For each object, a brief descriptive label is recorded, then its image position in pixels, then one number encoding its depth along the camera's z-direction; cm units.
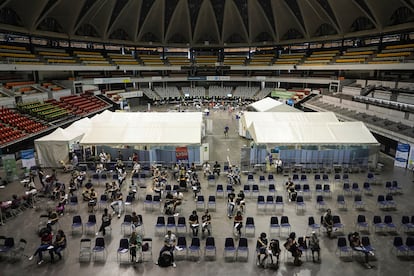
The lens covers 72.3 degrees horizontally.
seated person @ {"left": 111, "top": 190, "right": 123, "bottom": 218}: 1455
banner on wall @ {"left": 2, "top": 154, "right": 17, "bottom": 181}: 1857
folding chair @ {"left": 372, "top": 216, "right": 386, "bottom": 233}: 1255
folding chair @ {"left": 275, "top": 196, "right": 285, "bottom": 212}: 1482
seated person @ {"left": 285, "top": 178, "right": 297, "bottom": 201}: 1590
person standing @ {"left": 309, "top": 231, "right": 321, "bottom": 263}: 1073
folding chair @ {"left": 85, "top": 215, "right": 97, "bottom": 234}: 1248
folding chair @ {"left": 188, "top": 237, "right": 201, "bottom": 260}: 1080
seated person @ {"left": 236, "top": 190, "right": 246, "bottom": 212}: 1433
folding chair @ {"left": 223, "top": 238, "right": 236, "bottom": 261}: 1084
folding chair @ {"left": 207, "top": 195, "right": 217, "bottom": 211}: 1476
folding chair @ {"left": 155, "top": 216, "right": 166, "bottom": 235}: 1241
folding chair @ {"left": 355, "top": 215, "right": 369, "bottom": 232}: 1255
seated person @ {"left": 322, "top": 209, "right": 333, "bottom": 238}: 1241
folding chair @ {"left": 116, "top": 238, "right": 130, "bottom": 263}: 1062
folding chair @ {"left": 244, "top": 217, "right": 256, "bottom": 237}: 1242
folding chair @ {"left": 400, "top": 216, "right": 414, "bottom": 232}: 1247
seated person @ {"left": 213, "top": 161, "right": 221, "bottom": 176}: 1967
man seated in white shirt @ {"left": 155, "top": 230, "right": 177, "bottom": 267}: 1067
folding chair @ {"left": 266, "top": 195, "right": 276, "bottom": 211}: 1476
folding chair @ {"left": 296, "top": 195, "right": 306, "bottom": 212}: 1466
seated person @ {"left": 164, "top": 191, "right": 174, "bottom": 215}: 1438
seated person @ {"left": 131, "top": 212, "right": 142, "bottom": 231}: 1234
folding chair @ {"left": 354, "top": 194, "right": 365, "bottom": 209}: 1488
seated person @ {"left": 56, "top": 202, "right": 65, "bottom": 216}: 1429
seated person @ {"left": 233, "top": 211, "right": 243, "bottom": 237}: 1230
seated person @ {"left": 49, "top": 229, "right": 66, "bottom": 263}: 1073
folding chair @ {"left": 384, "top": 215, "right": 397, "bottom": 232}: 1250
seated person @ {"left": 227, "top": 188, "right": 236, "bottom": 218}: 1414
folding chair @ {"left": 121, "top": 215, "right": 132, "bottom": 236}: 1255
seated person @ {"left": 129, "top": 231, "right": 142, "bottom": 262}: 1069
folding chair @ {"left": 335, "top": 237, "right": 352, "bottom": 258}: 1073
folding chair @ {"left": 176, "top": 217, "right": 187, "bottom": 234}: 1252
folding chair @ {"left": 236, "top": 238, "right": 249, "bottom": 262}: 1077
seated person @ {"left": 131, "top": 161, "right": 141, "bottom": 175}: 1934
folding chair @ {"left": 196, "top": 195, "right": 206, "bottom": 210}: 1493
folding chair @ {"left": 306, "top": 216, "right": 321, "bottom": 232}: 1218
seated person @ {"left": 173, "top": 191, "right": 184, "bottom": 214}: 1431
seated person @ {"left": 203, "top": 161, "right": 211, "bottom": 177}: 1978
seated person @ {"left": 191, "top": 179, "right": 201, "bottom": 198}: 1640
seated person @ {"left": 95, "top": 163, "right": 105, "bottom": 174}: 1969
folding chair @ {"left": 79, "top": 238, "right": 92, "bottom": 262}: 1100
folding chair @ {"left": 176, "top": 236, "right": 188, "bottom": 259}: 1099
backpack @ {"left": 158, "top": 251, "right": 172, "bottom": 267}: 1054
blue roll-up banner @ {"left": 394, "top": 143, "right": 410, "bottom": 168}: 2081
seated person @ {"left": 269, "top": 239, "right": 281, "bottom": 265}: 1041
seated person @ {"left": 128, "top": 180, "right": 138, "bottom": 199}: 1598
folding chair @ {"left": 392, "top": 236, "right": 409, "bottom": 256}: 1087
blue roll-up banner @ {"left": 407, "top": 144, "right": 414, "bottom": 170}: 2056
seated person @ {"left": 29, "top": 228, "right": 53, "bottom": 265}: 1065
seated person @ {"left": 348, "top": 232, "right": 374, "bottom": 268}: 1056
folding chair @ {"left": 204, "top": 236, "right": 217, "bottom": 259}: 1091
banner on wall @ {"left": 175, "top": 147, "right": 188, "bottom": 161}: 2120
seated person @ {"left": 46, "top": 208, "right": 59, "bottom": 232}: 1251
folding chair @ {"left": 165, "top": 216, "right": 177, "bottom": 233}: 1264
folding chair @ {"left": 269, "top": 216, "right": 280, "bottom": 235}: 1239
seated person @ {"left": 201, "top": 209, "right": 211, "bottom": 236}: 1253
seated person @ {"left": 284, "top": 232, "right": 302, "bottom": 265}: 1045
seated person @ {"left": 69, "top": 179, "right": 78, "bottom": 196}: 1633
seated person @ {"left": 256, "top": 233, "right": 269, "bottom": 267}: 1049
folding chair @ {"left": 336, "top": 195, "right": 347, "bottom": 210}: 1478
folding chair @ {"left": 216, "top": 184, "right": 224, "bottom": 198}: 1656
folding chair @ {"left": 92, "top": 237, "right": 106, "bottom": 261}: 1062
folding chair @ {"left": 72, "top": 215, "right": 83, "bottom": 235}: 1263
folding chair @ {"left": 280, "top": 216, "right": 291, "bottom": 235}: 1245
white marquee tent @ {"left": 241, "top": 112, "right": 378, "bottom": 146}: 2066
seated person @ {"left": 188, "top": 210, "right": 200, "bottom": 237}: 1231
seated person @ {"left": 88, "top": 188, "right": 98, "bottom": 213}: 1462
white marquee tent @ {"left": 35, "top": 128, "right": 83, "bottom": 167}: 2105
